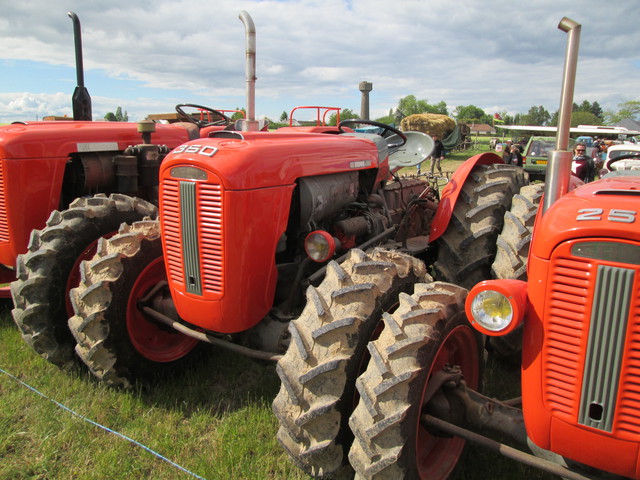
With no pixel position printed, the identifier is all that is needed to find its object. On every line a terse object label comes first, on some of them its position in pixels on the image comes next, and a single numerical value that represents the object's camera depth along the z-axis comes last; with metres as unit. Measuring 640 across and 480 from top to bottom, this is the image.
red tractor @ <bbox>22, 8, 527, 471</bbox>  2.24
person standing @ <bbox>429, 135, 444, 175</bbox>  17.30
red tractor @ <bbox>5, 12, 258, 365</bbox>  3.34
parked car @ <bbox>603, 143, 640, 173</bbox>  11.64
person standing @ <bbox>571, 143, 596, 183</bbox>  10.57
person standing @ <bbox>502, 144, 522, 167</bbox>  13.32
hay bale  31.92
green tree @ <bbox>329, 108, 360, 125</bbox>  36.37
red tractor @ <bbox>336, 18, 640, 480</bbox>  1.60
